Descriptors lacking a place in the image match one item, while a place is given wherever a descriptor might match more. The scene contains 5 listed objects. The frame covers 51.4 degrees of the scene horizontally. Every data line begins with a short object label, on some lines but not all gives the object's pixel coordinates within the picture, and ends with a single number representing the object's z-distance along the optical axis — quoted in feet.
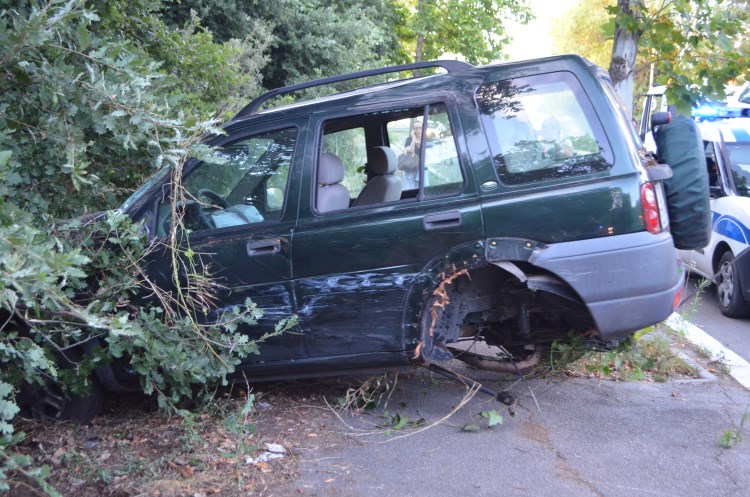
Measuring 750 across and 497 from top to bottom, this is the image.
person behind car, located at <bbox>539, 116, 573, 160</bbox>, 14.75
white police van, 26.71
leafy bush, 12.91
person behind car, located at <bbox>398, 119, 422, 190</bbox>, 16.14
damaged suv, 14.48
